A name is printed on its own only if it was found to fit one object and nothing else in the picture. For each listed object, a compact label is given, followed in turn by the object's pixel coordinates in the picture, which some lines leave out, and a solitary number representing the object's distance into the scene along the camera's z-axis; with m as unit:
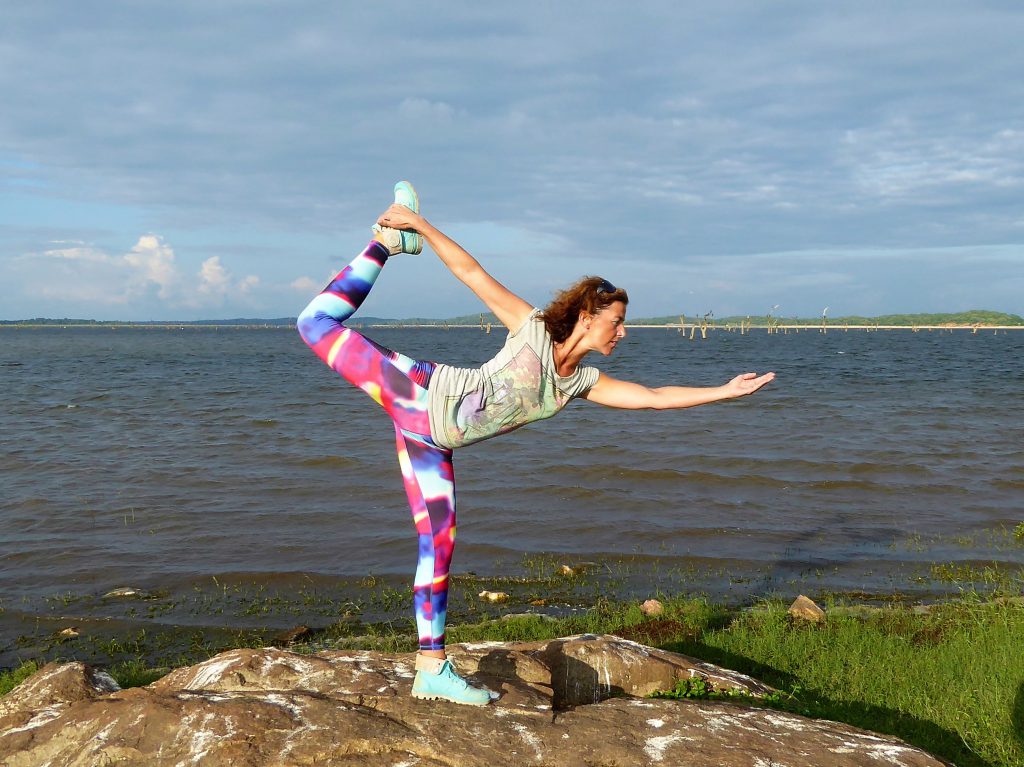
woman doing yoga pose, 4.84
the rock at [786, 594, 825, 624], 9.59
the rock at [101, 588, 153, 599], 11.43
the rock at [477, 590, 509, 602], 11.26
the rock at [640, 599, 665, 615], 9.89
